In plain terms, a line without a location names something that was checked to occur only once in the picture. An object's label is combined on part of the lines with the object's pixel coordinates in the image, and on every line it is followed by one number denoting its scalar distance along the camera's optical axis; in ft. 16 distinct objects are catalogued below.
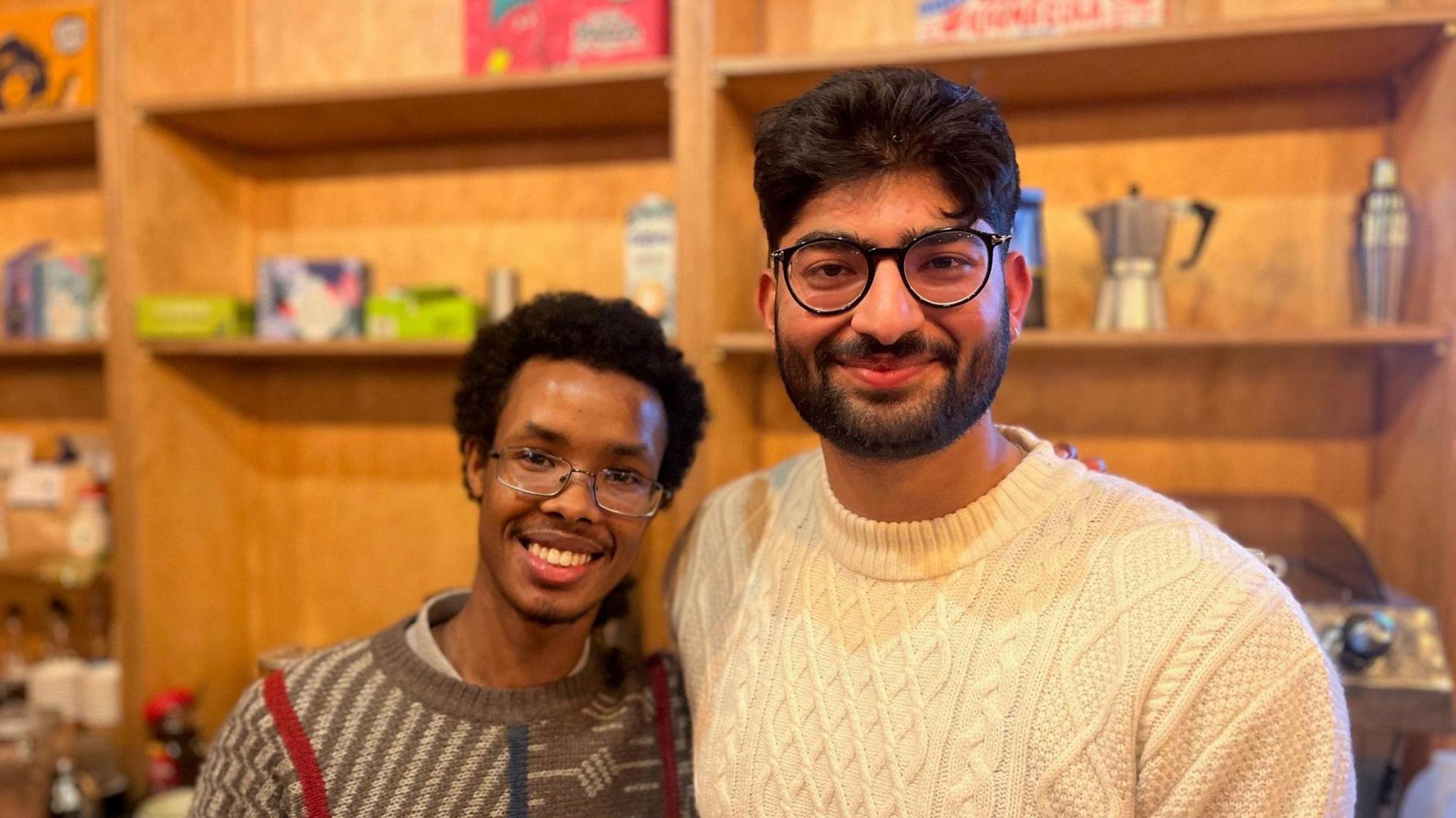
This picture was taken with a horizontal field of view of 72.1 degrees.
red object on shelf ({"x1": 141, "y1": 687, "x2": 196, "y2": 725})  6.66
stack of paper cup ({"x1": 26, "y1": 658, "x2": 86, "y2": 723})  7.34
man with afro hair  3.70
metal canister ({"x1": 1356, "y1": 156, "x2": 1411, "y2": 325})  5.24
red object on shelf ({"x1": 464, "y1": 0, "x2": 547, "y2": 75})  6.48
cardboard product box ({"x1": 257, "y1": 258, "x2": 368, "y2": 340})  6.82
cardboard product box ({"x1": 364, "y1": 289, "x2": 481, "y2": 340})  6.42
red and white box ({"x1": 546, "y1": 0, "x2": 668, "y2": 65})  6.09
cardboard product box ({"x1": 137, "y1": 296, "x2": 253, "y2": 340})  6.70
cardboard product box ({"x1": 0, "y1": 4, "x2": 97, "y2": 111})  7.20
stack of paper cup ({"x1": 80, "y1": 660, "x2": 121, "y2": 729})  7.32
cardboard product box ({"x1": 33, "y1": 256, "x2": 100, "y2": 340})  7.38
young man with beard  2.89
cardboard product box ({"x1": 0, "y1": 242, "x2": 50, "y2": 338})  7.50
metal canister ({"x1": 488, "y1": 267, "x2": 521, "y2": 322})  6.68
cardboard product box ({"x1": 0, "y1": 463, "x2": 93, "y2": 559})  7.30
